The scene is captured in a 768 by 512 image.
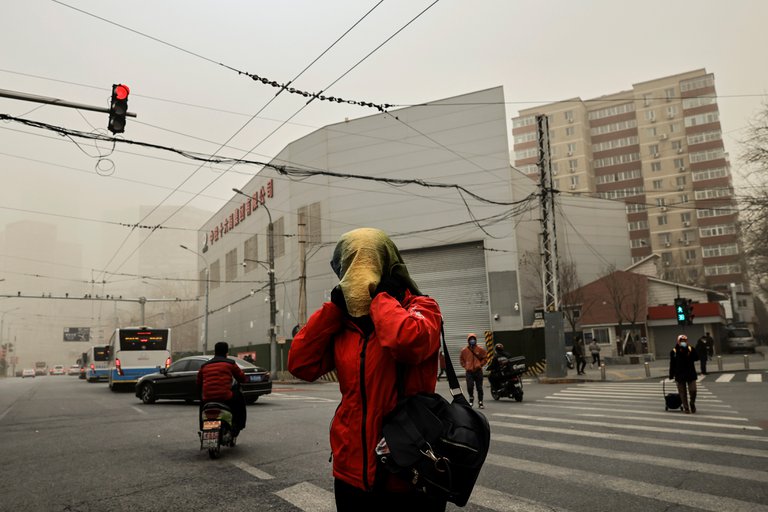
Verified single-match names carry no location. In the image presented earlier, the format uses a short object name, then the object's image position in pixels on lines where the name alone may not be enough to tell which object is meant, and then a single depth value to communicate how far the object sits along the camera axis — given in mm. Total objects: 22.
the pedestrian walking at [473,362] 13099
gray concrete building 31969
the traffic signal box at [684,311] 22328
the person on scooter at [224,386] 7496
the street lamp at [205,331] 39819
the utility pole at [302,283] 29625
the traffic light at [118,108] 10648
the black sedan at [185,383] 14289
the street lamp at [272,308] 30188
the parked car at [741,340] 41281
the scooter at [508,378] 13992
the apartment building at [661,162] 77562
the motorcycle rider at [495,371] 14352
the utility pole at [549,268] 21125
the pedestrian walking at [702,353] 21672
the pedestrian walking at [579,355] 23812
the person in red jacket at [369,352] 1977
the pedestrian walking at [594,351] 31359
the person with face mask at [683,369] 11109
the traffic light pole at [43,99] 9938
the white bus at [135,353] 23516
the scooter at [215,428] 6961
